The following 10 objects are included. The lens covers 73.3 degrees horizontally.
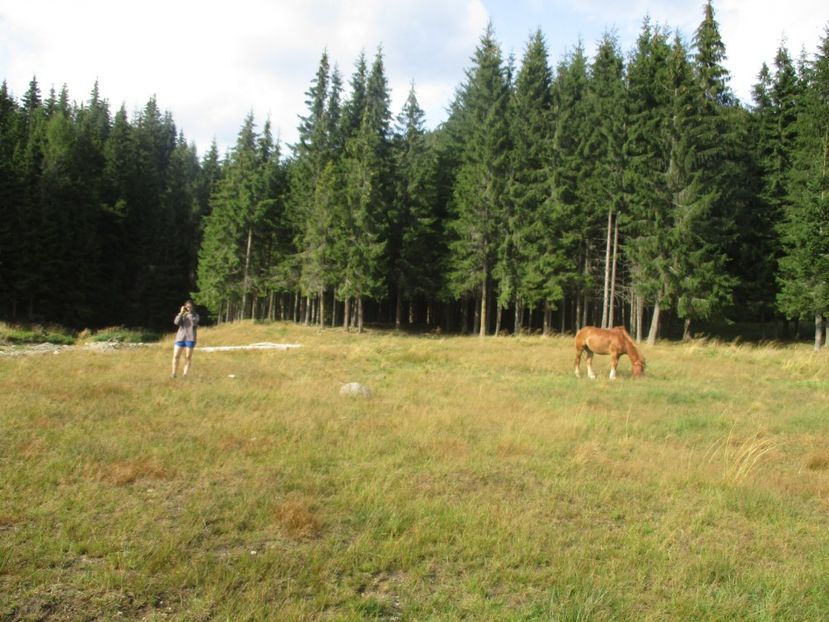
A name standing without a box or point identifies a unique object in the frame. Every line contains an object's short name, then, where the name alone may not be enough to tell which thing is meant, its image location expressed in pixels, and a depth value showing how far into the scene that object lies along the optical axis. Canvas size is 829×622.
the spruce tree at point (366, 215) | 40.59
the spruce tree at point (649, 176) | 32.19
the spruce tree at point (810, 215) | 30.08
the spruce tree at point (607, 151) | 34.94
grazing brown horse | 17.64
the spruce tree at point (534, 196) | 36.84
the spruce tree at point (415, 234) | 44.28
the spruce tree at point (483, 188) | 39.06
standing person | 14.65
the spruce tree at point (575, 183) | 37.56
